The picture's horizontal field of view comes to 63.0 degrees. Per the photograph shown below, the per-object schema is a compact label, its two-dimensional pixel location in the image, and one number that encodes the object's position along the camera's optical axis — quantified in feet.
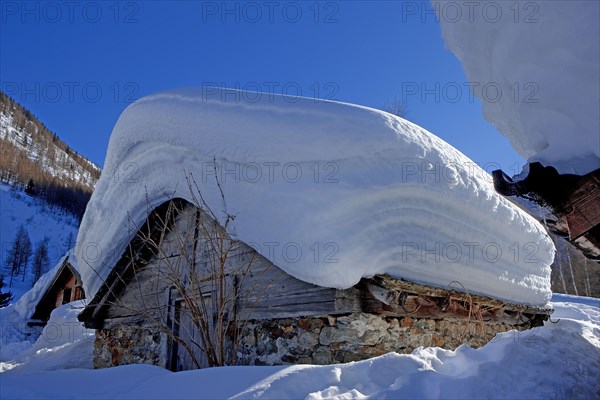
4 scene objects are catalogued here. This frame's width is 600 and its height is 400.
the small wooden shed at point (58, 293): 65.41
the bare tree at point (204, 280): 13.92
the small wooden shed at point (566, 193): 7.89
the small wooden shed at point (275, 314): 14.47
